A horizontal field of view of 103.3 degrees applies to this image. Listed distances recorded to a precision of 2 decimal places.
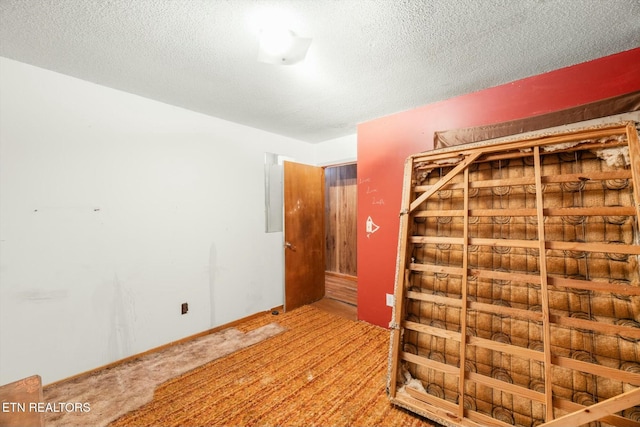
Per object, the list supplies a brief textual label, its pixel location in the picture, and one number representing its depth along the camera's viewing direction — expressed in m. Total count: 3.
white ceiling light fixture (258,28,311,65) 1.50
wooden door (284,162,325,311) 3.48
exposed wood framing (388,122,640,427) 1.31
